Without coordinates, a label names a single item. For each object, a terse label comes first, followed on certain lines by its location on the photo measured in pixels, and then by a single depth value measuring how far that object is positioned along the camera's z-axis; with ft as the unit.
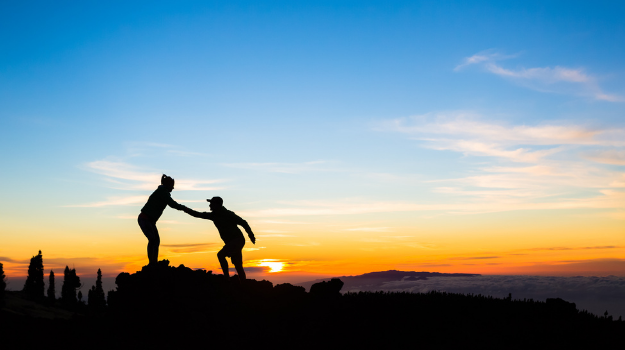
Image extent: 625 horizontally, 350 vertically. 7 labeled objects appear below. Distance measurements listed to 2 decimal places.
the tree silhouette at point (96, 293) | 468.75
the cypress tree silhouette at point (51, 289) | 504.22
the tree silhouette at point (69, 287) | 476.38
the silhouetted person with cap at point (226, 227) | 57.36
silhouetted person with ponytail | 53.93
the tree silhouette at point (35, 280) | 475.97
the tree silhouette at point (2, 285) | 327.37
